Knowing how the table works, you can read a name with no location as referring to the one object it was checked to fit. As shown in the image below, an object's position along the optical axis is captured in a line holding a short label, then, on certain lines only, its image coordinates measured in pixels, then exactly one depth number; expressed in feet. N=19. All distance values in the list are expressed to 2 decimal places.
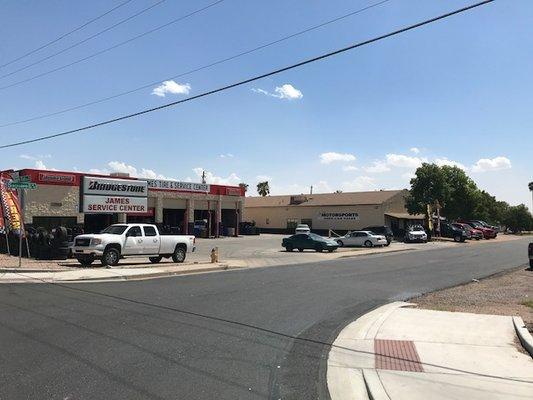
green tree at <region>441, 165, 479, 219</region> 207.07
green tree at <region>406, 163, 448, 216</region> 196.44
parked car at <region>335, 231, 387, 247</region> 141.28
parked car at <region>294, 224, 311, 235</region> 184.55
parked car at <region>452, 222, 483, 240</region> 181.89
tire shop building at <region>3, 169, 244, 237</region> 110.83
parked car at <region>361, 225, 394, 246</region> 154.59
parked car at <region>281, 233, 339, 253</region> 121.08
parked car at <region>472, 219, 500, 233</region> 211.61
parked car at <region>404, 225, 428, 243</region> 163.53
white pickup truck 70.79
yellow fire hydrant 81.97
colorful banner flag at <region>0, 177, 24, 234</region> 88.57
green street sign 68.18
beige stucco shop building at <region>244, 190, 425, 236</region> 200.64
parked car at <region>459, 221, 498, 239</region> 201.46
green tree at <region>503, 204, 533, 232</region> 301.84
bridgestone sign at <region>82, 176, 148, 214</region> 108.68
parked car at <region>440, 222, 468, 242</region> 175.94
